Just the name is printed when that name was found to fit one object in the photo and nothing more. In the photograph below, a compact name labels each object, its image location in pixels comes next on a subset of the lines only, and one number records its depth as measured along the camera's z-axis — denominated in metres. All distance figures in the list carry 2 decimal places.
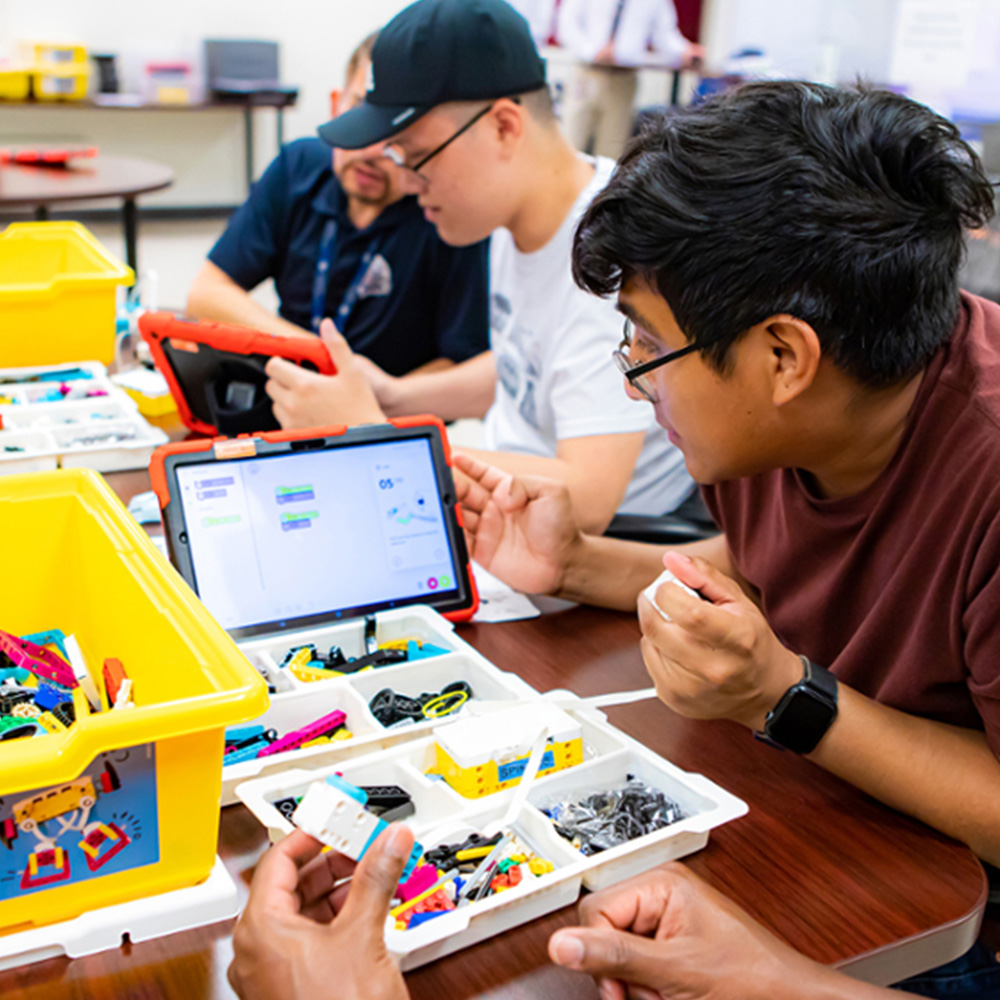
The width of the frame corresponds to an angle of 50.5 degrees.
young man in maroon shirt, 0.83
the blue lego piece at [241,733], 0.89
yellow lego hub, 0.82
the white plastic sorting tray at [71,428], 1.38
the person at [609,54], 4.01
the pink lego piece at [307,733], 0.87
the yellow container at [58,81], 4.04
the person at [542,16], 4.11
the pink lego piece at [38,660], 0.86
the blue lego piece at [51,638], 0.96
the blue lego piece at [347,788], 0.71
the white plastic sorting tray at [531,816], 0.69
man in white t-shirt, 1.50
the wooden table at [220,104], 4.16
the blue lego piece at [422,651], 1.04
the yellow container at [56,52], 4.04
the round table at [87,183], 2.64
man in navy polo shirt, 2.18
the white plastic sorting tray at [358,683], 0.86
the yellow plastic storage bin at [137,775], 0.62
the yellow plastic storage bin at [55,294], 1.35
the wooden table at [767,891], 0.67
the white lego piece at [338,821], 0.64
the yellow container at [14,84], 4.04
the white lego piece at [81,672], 0.86
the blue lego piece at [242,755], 0.86
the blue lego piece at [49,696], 0.82
